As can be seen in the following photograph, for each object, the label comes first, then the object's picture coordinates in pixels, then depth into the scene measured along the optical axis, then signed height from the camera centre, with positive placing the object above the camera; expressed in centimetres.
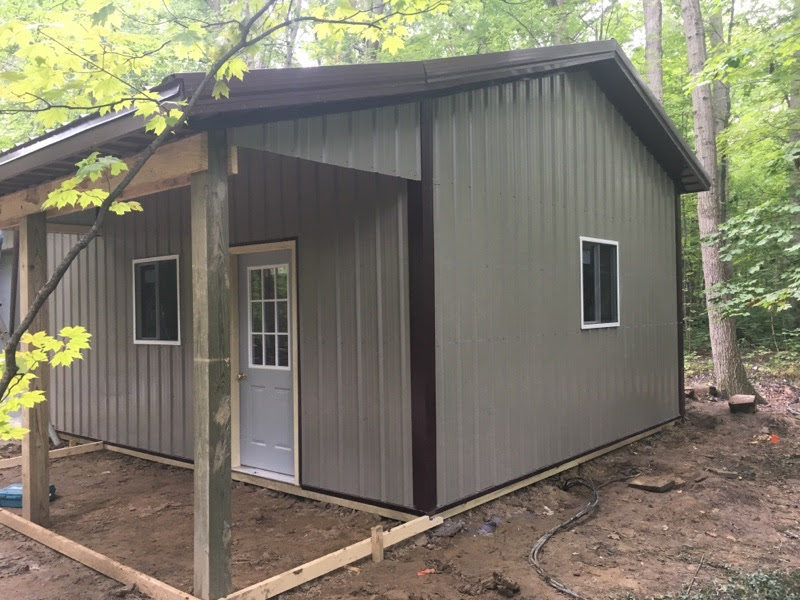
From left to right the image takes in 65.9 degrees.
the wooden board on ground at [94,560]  345 -158
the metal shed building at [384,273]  369 +31
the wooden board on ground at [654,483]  573 -171
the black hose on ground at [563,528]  366 -170
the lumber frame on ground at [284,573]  343 -157
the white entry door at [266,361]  556 -49
